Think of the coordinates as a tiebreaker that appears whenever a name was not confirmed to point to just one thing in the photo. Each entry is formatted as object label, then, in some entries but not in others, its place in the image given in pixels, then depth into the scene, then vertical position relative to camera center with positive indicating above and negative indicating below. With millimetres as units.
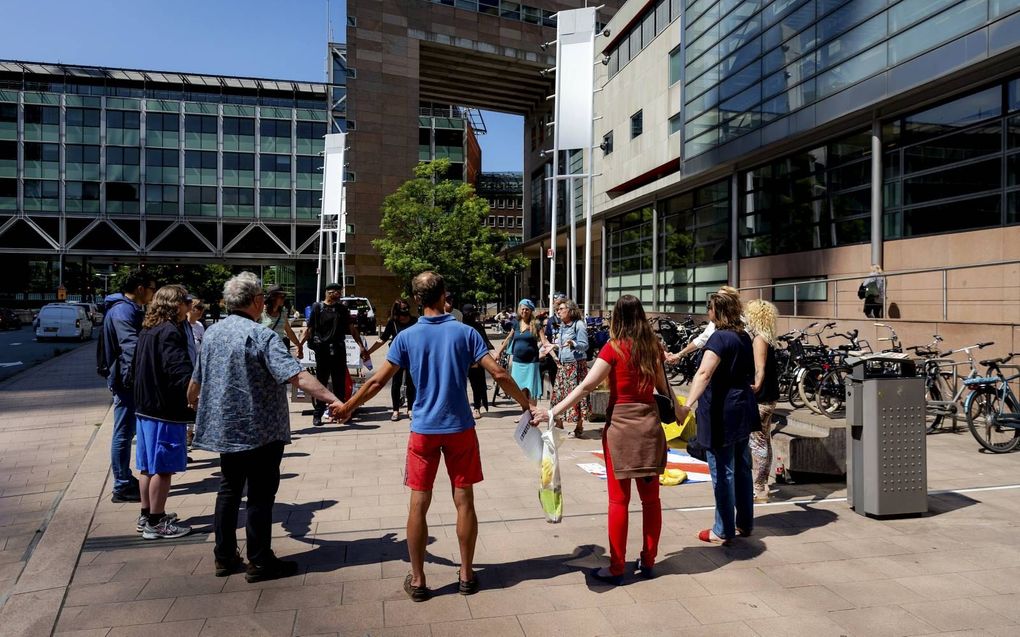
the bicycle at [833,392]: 10305 -1019
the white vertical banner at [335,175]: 27297 +5749
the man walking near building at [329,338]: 9586 -256
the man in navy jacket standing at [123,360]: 5652 -345
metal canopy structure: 45156 +16170
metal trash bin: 5254 -887
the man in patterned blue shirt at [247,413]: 4020 -550
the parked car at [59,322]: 28562 -185
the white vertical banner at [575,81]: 14969 +5151
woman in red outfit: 4066 -605
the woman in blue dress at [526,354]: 9453 -455
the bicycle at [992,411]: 7762 -981
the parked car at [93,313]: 36269 +254
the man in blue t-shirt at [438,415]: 3855 -526
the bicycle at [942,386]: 8578 -861
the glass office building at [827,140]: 12688 +4334
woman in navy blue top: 4656 -647
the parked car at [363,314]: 33406 +273
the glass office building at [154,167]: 56469 +12566
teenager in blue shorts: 4867 -698
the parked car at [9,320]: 36781 -150
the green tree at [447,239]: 31297 +3728
